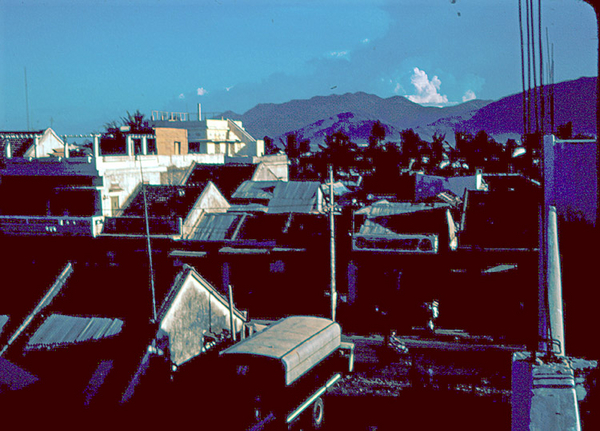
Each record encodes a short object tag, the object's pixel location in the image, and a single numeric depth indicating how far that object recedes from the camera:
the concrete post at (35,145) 32.63
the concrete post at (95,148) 24.89
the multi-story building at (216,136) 50.81
